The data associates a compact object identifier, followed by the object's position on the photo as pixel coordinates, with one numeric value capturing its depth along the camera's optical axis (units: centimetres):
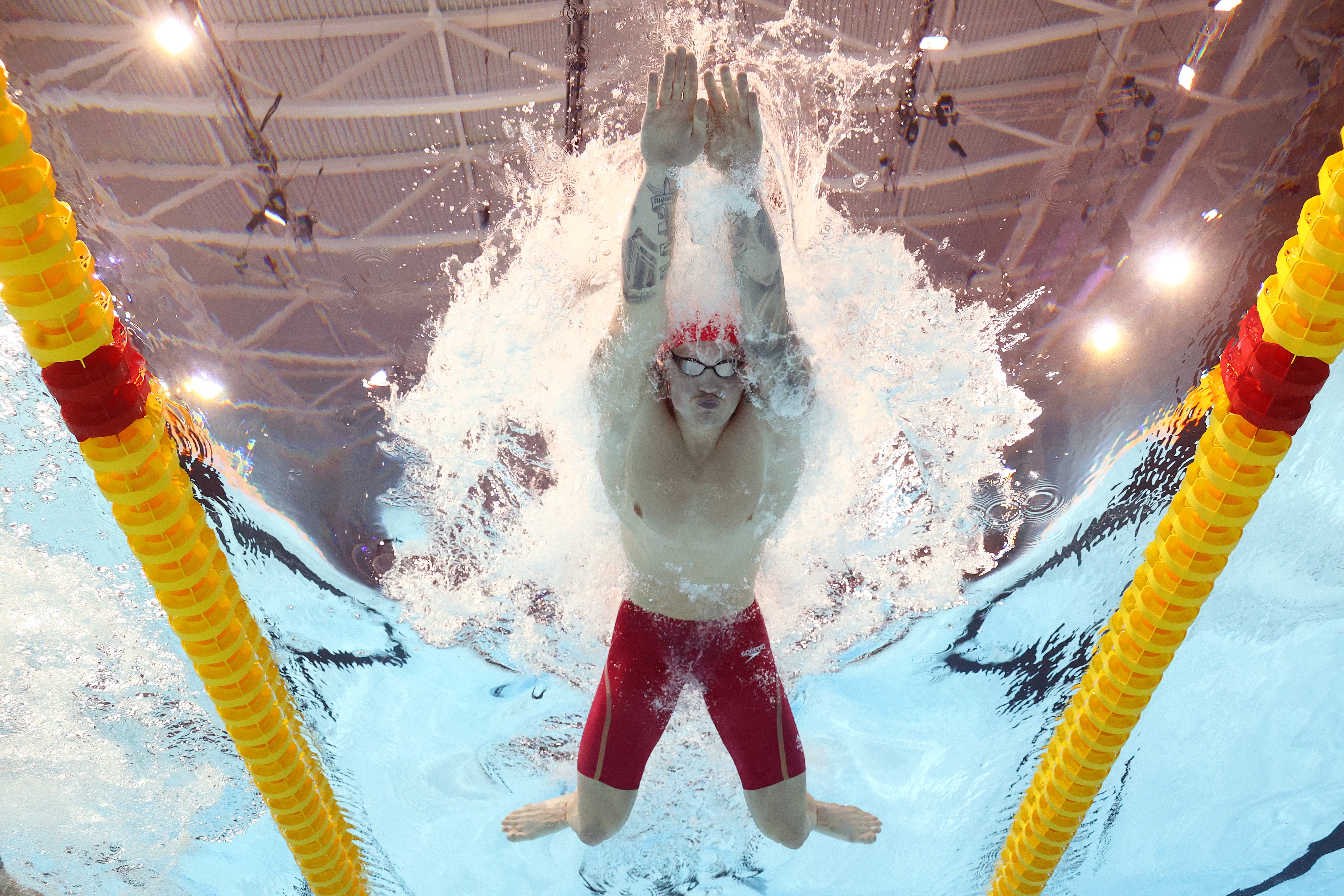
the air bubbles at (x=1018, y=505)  363
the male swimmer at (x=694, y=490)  198
